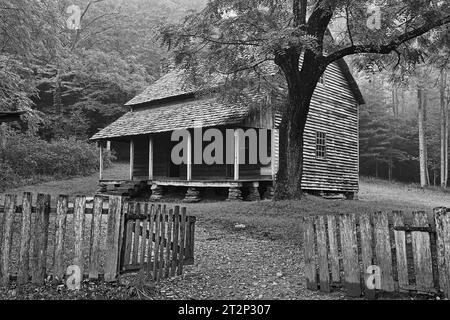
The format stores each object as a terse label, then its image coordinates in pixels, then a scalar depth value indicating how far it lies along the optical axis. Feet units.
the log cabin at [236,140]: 64.23
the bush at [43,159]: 86.07
